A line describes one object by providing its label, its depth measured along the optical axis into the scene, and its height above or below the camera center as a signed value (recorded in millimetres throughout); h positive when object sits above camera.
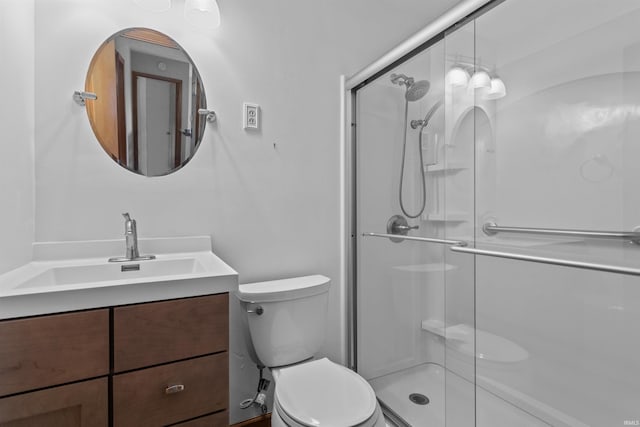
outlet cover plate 1533 +465
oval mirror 1286 +473
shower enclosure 886 -3
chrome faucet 1224 -116
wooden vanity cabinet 762 -418
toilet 1034 -650
